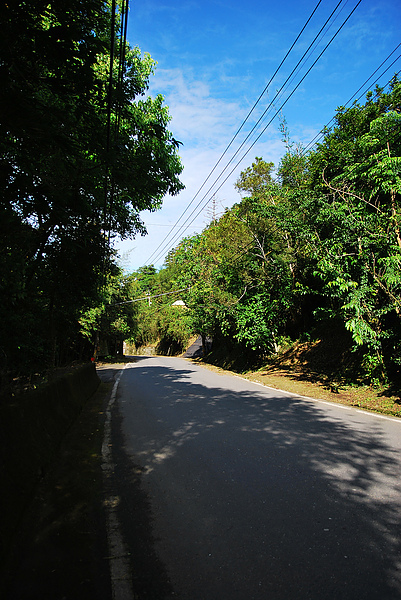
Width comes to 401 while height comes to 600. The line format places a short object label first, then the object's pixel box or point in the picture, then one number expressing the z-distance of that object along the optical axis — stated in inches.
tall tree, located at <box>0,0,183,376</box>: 174.9
